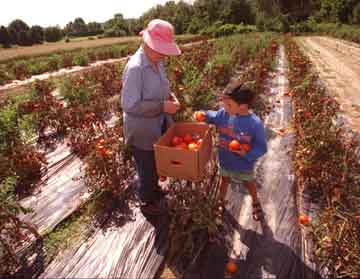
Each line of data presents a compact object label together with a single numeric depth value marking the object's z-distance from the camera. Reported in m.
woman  2.04
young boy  2.23
